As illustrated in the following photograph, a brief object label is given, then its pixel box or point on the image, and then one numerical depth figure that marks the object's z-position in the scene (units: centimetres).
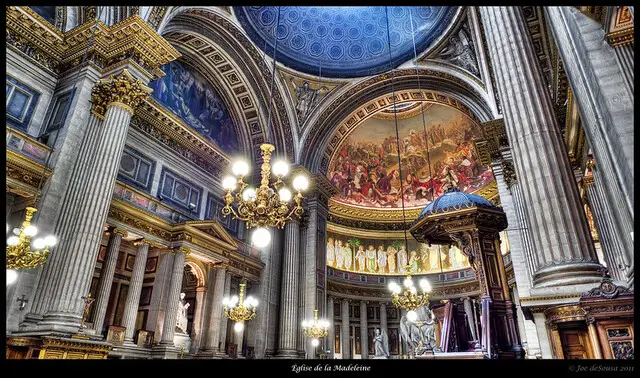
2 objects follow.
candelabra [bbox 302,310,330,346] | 1265
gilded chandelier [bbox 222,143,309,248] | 560
